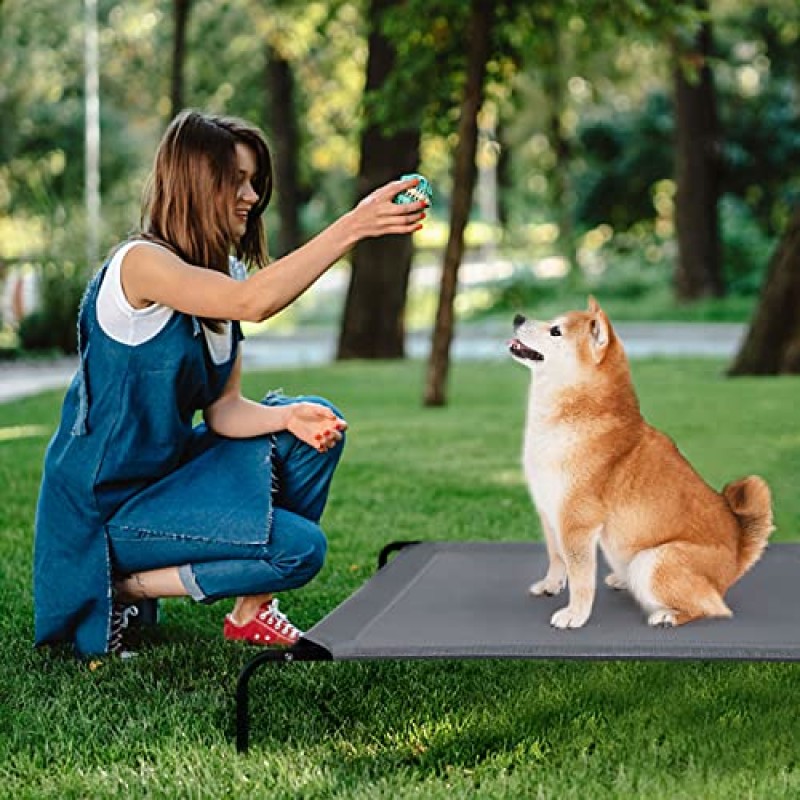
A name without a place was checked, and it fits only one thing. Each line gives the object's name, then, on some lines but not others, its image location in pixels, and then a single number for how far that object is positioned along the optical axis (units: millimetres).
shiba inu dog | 3738
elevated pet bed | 3330
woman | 3912
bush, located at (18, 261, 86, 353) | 16062
